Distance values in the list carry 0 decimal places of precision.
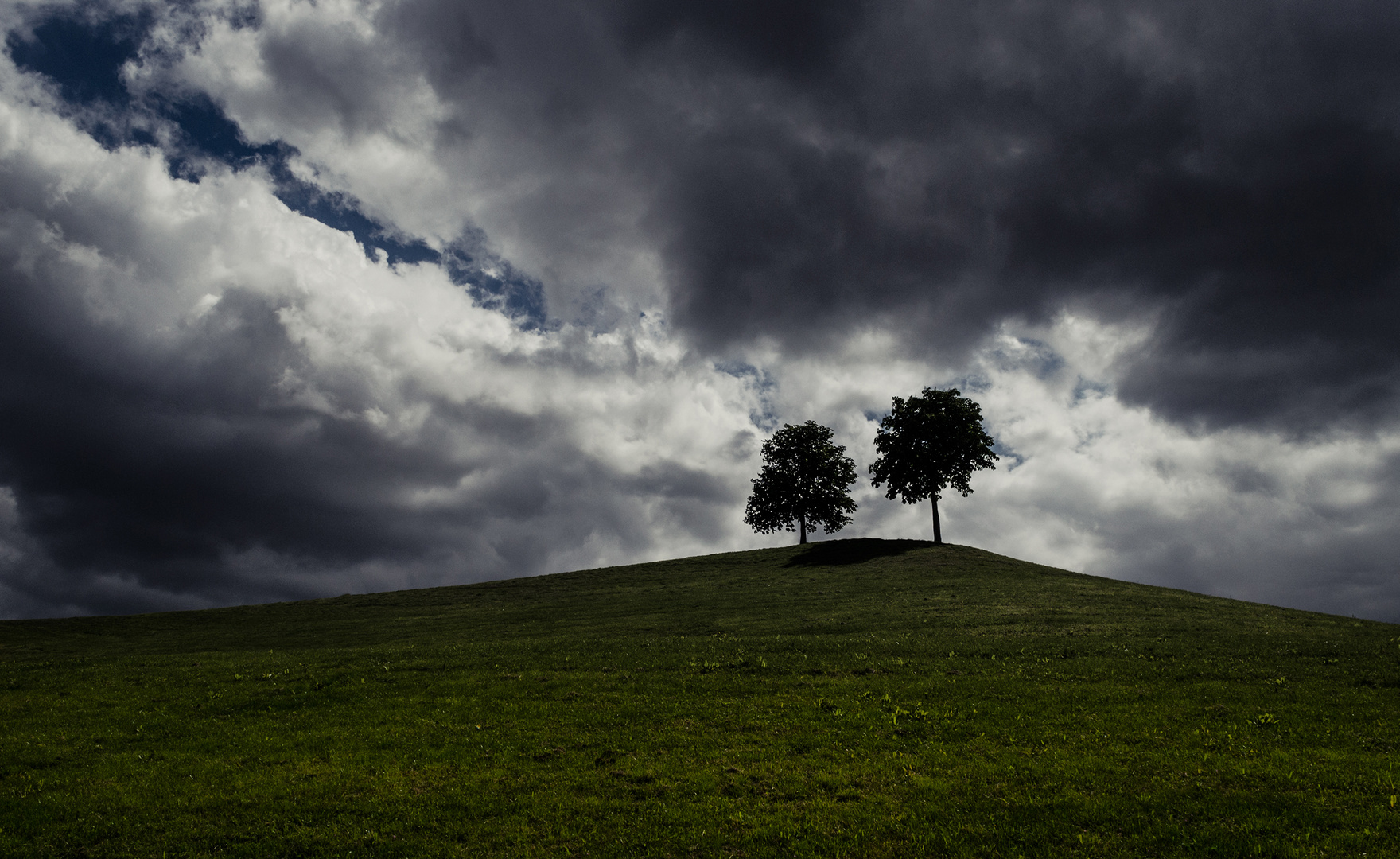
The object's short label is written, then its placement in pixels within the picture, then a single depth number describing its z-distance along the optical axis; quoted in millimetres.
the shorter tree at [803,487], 97750
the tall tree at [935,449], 82812
